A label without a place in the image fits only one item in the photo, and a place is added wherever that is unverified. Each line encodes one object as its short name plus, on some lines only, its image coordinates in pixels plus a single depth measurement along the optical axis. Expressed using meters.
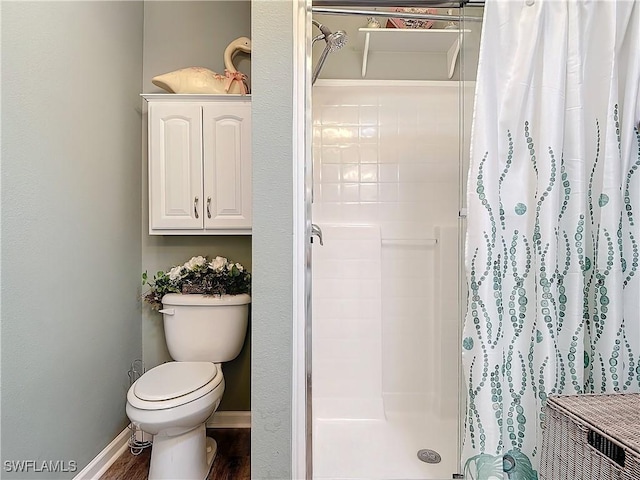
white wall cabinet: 2.15
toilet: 1.63
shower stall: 2.15
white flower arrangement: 2.16
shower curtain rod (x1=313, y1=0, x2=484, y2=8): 1.30
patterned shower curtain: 1.18
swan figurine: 2.17
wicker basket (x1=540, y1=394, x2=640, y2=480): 0.88
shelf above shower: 1.98
